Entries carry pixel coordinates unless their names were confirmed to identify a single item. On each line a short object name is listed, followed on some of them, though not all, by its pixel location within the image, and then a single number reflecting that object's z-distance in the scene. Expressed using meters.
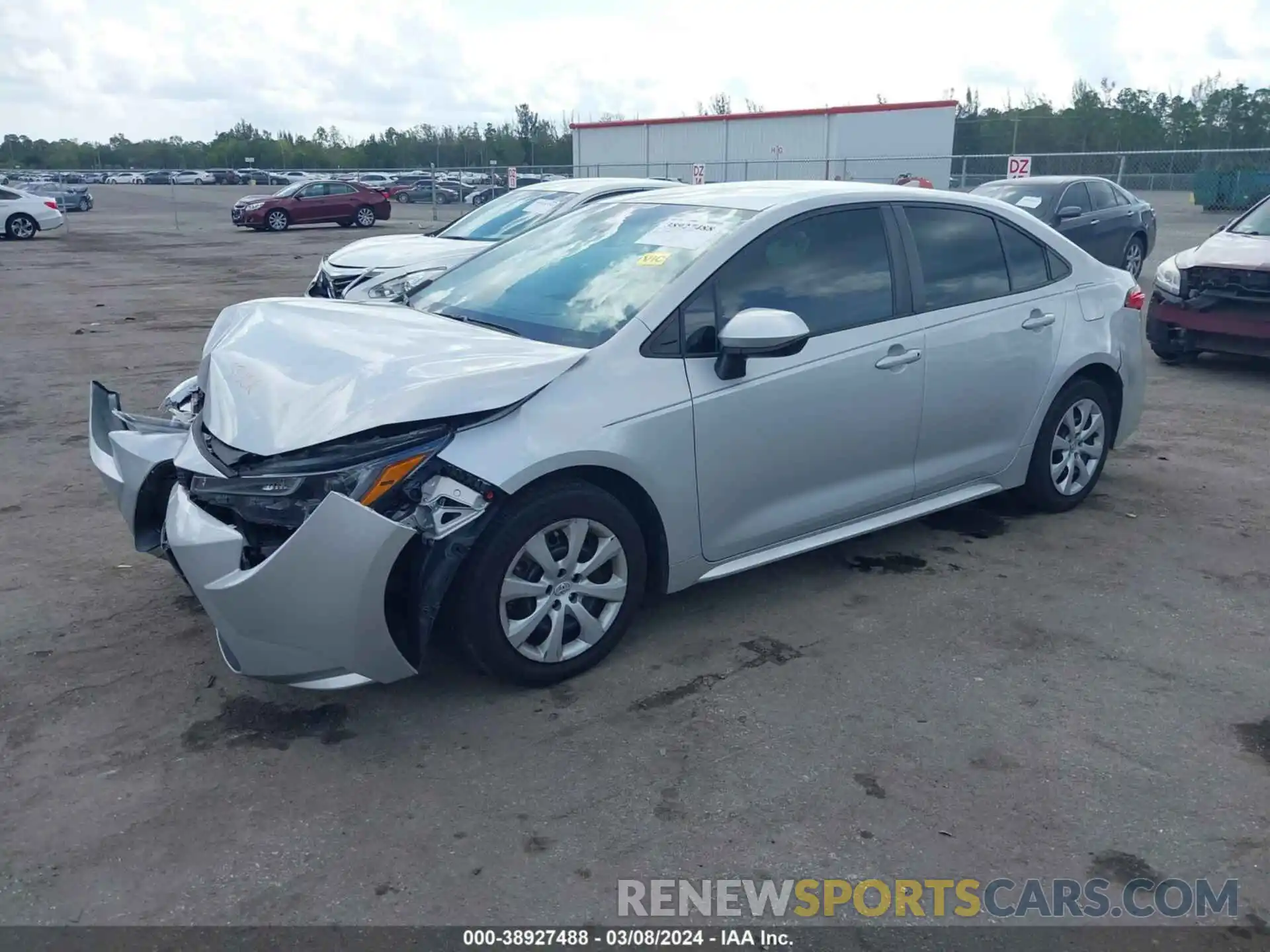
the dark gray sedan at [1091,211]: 14.80
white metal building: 33.25
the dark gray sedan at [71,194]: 41.53
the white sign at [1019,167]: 21.34
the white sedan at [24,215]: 27.73
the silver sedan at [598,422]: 3.54
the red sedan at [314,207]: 32.69
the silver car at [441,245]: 10.14
